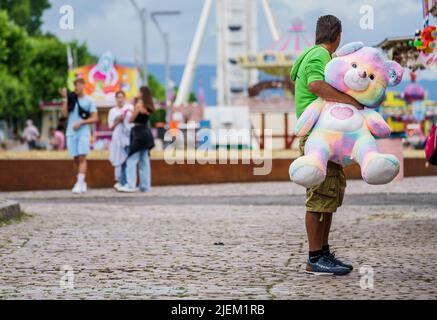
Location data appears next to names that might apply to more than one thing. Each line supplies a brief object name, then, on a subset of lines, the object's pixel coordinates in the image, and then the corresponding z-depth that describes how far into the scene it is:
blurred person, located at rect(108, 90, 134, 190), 19.11
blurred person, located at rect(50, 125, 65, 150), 38.37
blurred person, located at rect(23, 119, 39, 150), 46.82
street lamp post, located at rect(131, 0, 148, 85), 44.68
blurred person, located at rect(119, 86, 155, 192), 18.69
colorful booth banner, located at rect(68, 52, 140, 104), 44.31
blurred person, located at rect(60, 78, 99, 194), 17.48
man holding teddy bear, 7.86
